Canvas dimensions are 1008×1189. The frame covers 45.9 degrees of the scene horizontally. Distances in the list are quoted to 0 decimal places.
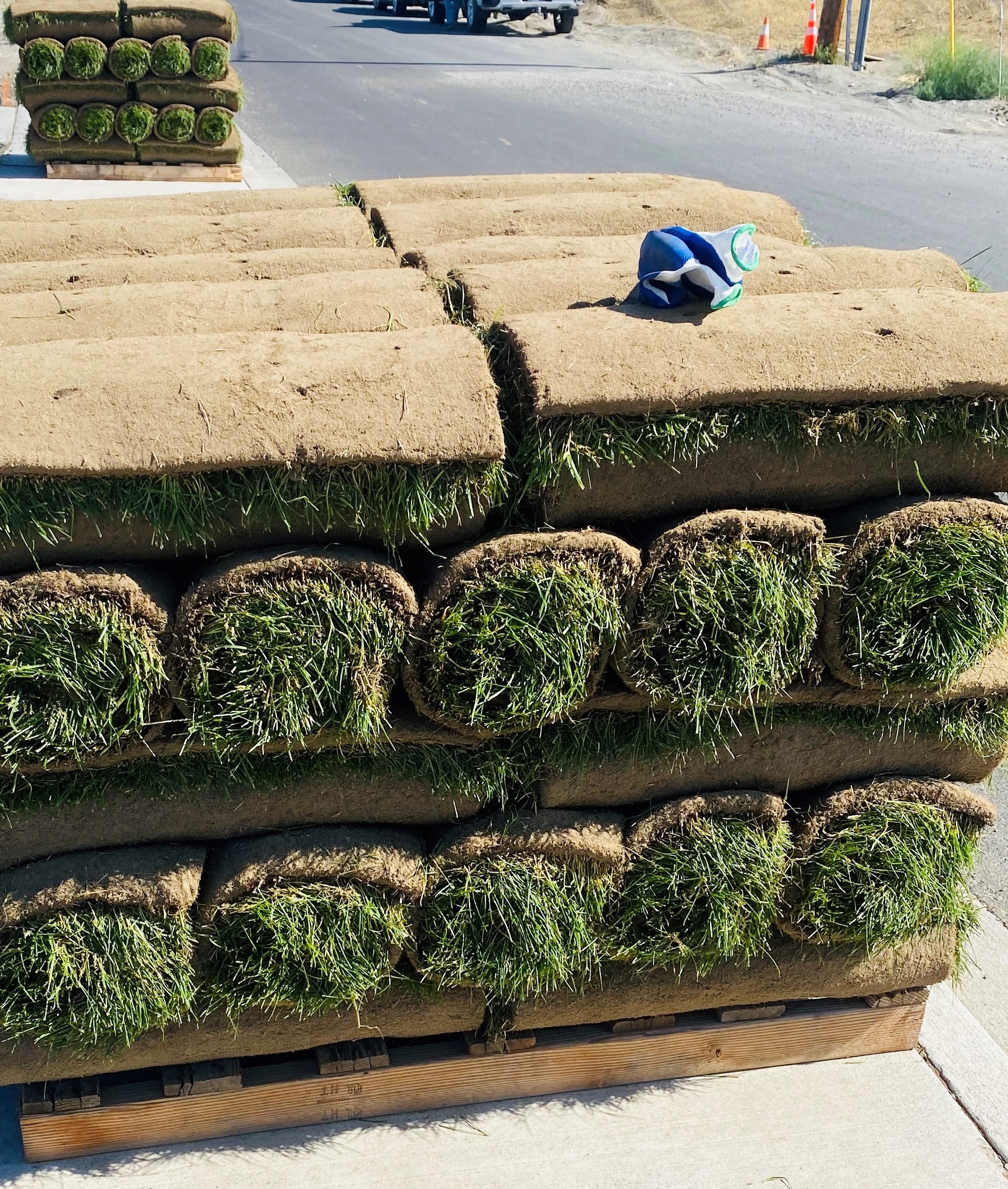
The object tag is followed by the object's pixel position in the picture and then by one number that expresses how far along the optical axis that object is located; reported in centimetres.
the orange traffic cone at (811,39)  1998
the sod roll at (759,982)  295
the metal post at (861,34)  1858
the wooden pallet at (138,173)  1199
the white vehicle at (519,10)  2488
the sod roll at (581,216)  349
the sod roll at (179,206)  374
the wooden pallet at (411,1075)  282
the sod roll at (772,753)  276
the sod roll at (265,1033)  273
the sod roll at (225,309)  281
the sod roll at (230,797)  257
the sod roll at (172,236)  344
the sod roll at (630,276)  290
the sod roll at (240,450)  231
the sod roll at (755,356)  248
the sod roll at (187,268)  315
